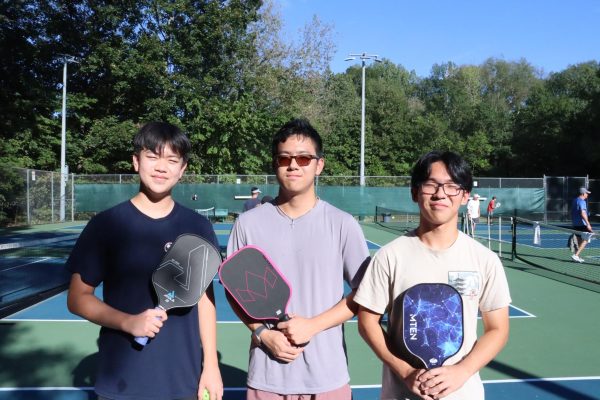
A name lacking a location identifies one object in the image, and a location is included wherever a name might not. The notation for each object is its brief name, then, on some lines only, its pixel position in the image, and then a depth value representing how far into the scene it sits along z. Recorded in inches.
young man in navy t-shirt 90.0
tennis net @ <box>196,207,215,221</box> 1048.8
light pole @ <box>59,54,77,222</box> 1039.5
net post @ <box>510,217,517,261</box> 544.6
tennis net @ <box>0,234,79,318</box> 321.7
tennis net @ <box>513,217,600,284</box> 480.4
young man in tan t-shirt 92.0
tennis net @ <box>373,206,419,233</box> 988.7
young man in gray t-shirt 95.4
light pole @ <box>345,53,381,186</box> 1192.5
